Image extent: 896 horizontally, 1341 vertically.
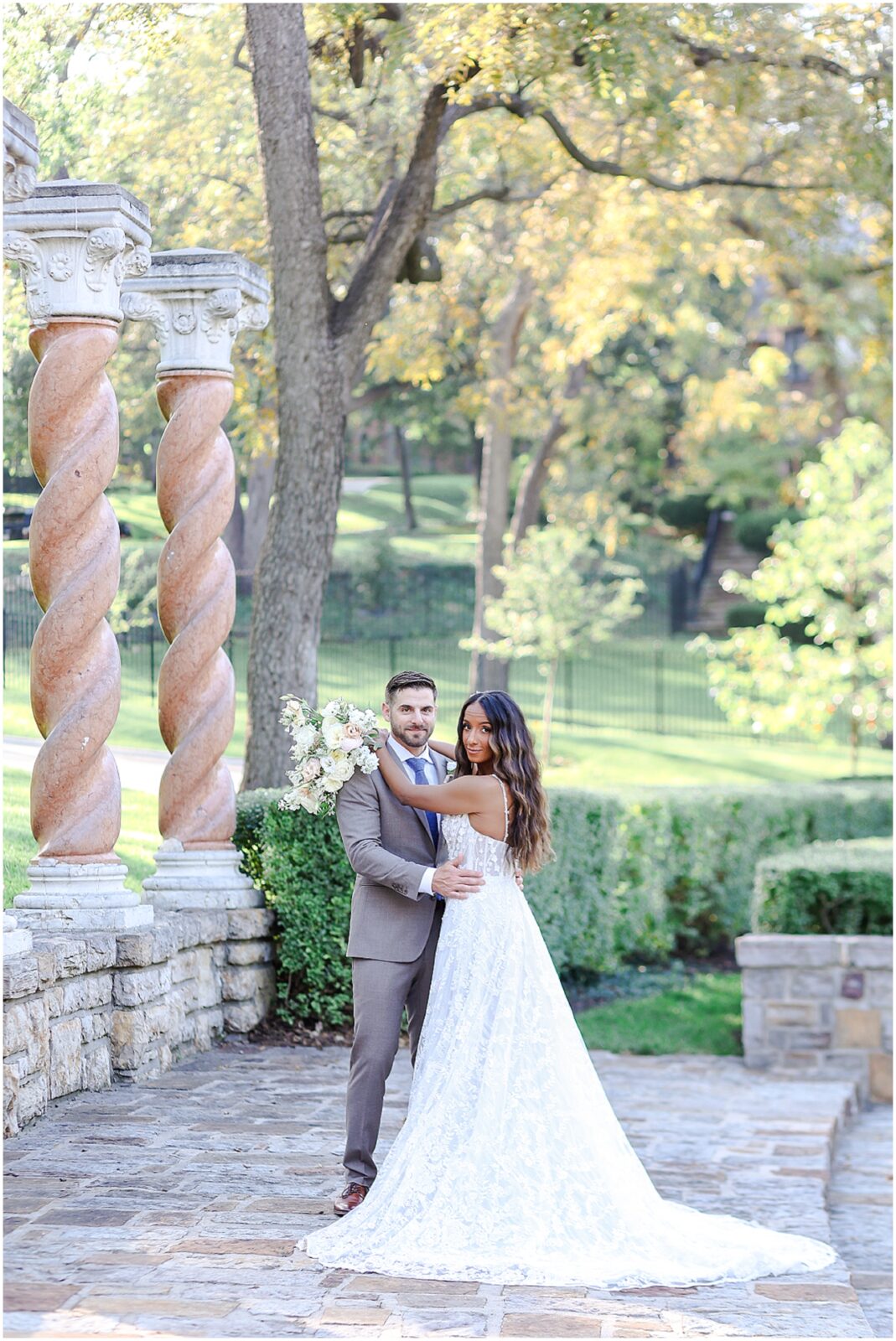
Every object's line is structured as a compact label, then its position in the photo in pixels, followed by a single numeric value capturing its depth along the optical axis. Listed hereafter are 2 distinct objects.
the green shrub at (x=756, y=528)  34.78
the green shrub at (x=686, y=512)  36.56
